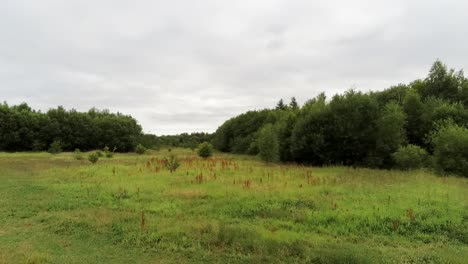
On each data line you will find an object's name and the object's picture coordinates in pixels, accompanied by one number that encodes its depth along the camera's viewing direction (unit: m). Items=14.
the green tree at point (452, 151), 20.42
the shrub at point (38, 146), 60.00
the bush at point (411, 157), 23.05
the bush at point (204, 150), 38.81
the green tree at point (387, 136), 26.80
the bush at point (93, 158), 27.84
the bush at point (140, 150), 50.75
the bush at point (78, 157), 34.97
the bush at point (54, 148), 44.42
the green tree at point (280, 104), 91.07
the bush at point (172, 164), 21.08
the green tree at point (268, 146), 30.30
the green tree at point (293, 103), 87.82
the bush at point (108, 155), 40.80
